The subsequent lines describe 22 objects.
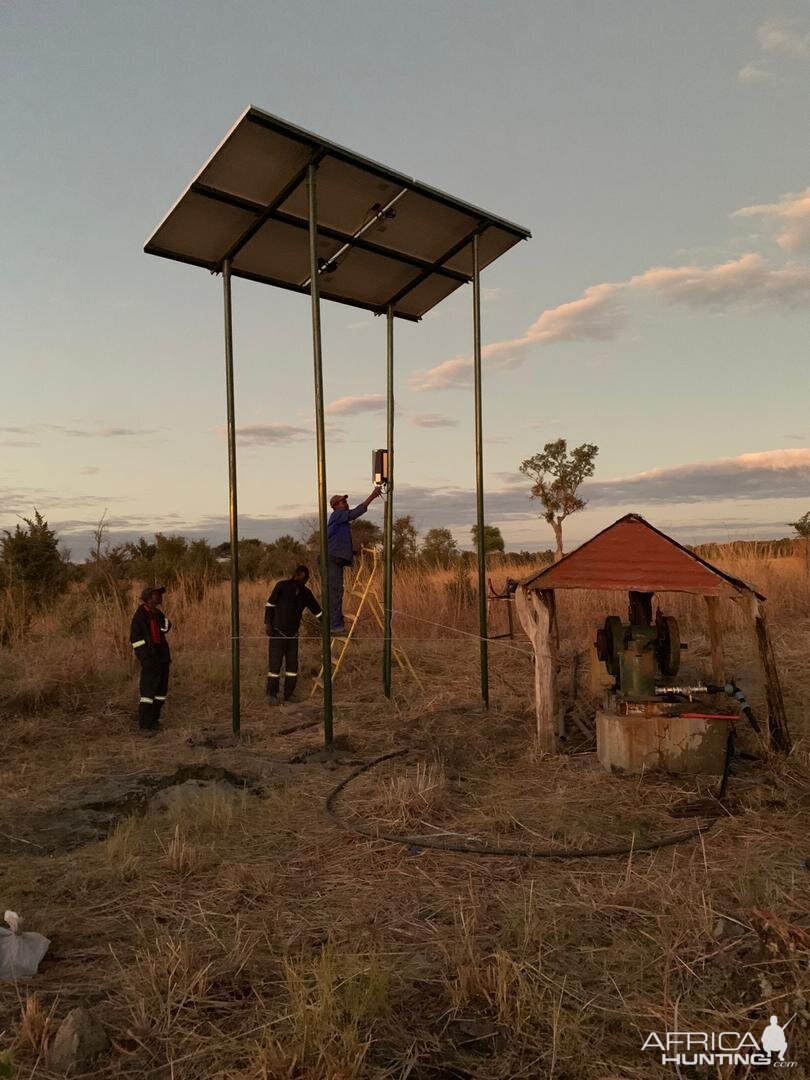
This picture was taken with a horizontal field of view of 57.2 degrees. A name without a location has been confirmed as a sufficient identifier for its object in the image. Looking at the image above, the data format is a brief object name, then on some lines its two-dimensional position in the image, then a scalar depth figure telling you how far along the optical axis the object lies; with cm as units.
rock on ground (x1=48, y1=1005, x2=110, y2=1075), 248
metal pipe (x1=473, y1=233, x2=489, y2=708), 834
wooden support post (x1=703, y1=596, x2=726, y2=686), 713
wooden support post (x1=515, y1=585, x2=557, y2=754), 662
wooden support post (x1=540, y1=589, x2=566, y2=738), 666
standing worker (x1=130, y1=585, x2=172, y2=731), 872
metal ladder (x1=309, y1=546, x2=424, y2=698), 989
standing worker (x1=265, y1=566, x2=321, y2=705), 982
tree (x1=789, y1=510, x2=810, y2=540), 2819
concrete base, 569
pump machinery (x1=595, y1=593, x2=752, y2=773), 570
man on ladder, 988
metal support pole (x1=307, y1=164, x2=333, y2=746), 694
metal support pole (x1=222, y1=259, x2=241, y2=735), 826
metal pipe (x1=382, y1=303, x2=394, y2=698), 945
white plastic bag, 312
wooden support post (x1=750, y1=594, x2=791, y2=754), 568
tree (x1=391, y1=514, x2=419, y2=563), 3000
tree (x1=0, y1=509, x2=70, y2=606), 1914
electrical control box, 937
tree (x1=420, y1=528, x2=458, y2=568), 2502
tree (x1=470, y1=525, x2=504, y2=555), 4165
